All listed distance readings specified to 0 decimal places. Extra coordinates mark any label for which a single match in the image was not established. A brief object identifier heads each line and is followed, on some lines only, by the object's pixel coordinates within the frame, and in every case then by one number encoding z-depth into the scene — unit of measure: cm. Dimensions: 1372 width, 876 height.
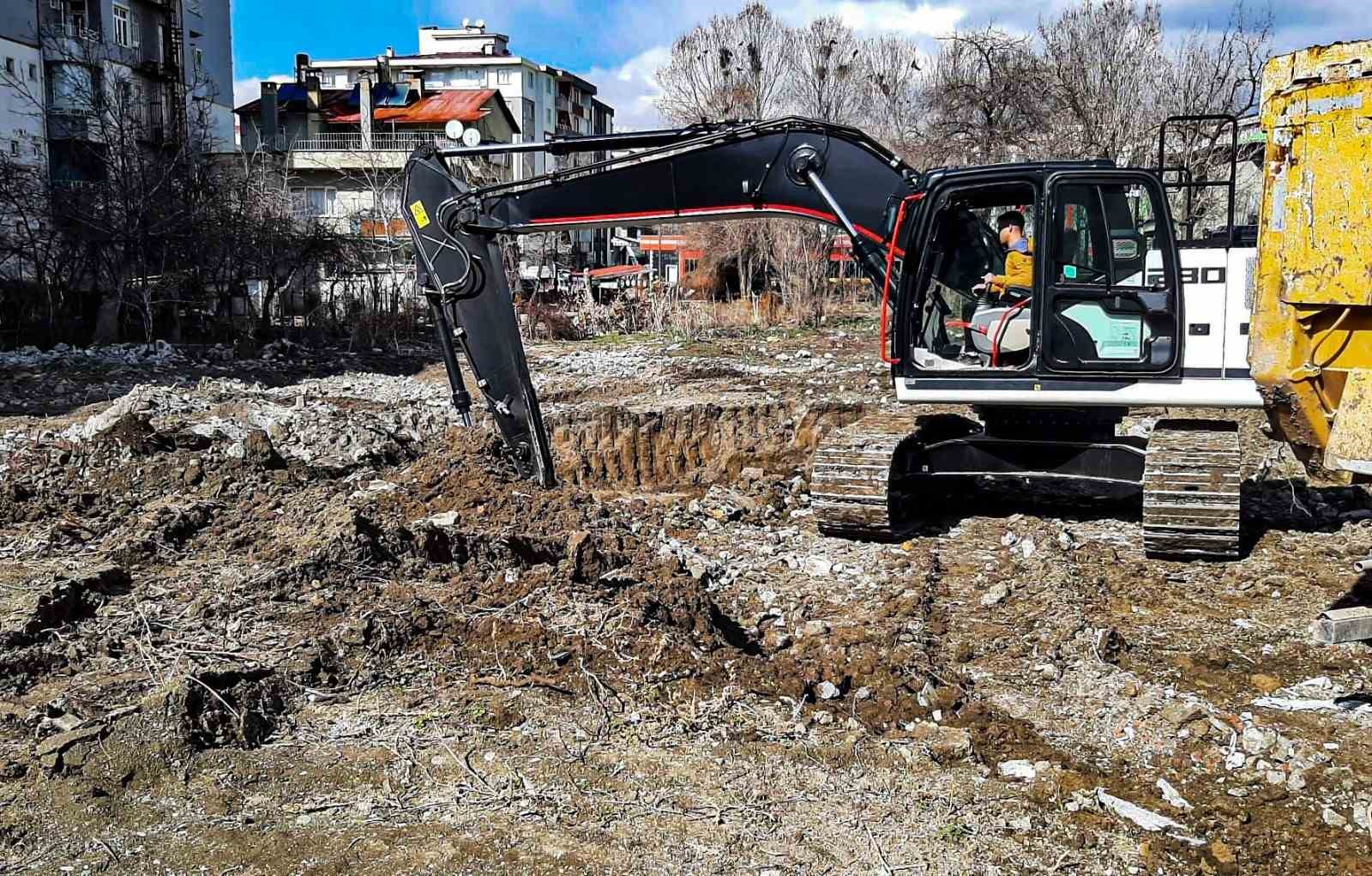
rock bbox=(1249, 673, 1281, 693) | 543
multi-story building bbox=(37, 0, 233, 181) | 2197
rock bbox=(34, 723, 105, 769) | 441
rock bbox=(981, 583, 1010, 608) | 684
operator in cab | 738
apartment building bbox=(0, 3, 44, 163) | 3150
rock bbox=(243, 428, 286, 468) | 937
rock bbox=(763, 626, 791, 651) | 625
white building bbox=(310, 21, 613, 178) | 6831
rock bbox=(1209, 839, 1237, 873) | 389
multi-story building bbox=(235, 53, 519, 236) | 4631
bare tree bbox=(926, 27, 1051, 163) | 2381
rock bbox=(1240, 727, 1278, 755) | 469
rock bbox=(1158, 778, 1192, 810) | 433
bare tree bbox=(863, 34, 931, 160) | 3641
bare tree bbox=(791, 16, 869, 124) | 4128
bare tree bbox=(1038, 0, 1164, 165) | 2128
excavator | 715
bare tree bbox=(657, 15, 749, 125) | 3997
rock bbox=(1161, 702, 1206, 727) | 501
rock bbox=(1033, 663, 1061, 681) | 568
